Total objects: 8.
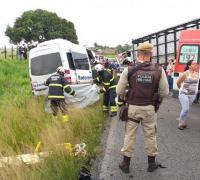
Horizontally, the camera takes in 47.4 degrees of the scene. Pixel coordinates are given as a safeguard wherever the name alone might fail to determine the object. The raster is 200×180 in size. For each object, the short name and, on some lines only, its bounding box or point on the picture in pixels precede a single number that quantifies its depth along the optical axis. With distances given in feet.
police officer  11.14
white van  26.93
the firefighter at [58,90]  19.05
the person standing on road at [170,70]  31.39
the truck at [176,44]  26.07
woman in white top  17.54
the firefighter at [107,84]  22.03
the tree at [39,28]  104.11
